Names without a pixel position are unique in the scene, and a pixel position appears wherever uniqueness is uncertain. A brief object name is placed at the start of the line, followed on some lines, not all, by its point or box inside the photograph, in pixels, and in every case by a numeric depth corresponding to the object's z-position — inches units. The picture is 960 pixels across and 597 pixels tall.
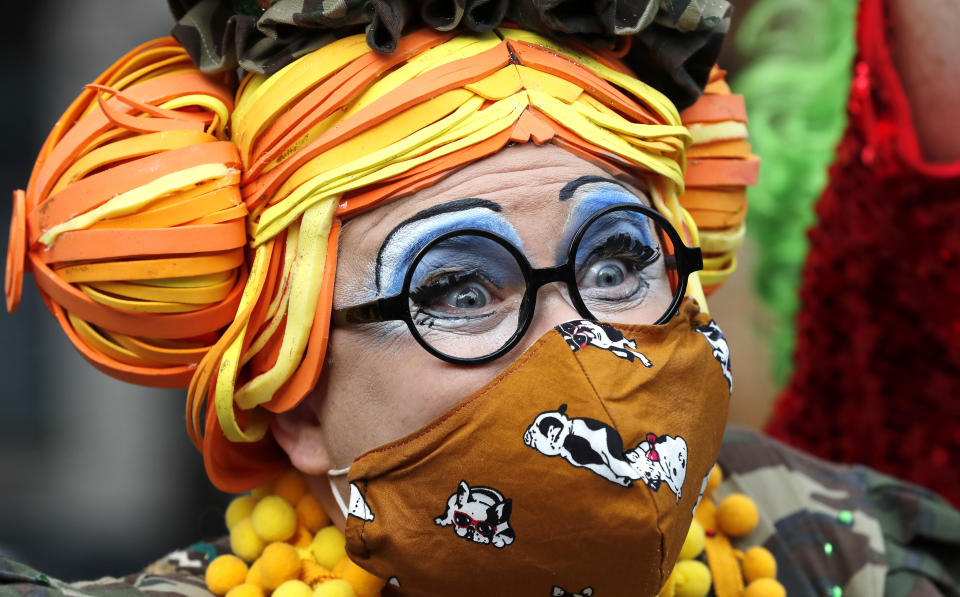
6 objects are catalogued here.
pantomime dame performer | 67.0
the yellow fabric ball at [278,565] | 80.0
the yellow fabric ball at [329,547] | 81.8
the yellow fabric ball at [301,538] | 84.4
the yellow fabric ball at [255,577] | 81.9
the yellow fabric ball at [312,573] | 81.0
